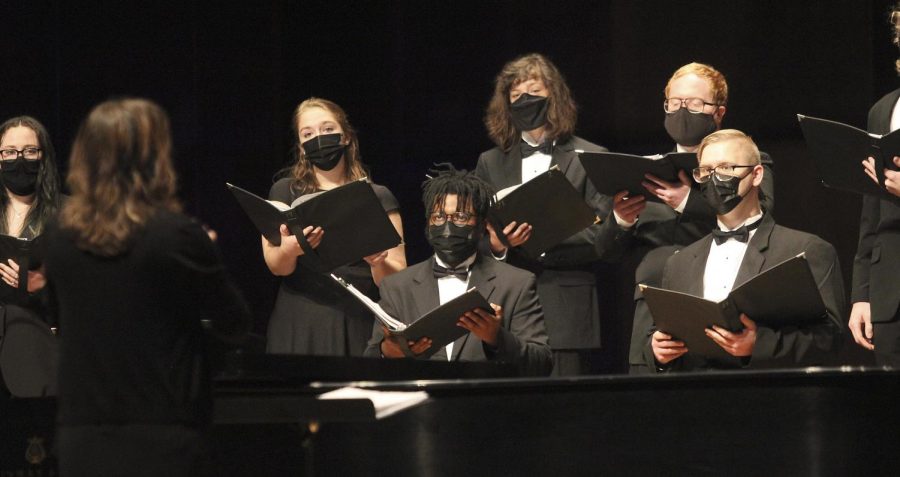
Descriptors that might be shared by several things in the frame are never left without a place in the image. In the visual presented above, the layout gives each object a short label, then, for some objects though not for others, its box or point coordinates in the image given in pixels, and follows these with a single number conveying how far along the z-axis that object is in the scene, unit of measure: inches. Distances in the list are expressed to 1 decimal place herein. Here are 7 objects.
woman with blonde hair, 392.5
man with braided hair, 353.4
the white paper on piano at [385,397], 259.1
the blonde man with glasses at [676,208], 365.1
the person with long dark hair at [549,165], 394.9
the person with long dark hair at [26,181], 387.2
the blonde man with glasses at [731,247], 323.9
